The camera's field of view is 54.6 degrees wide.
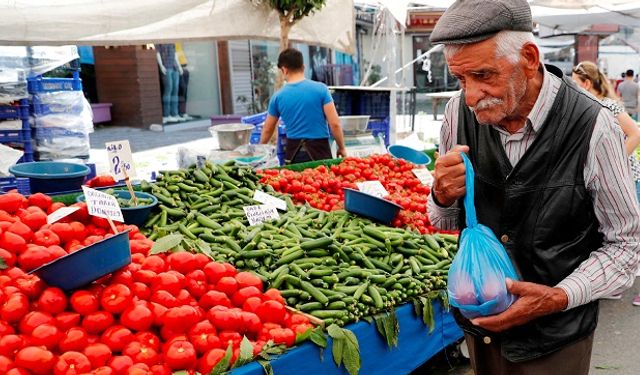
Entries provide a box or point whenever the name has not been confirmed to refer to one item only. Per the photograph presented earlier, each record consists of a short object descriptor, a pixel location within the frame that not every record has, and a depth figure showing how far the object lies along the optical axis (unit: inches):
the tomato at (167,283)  110.8
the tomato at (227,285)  119.7
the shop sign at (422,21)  1122.0
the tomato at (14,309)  97.8
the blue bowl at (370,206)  173.5
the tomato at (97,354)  94.9
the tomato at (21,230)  118.3
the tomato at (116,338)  98.4
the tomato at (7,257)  111.3
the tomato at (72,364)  91.3
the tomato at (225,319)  109.1
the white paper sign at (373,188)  201.2
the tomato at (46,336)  94.6
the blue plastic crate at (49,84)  259.6
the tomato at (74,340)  95.7
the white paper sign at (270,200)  179.2
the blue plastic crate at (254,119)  316.5
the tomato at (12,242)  114.6
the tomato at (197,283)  116.8
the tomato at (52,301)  98.9
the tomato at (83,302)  100.4
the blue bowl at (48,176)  168.1
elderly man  68.7
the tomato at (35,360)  91.0
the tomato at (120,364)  94.6
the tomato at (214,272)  122.5
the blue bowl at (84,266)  98.8
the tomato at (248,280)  124.0
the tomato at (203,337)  103.6
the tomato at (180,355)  98.4
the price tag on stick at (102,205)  116.3
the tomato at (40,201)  140.9
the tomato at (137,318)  101.4
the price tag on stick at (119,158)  151.6
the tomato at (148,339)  100.7
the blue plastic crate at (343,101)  348.5
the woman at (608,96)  221.1
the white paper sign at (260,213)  164.7
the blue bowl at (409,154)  253.0
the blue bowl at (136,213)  150.4
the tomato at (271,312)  117.0
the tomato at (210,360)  100.7
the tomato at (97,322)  99.7
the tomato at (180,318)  104.2
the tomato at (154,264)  117.4
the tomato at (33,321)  96.5
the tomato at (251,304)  117.1
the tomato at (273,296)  121.9
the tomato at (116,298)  102.1
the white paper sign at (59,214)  121.3
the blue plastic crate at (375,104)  343.2
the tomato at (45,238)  118.7
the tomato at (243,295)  119.7
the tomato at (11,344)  92.9
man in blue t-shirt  265.0
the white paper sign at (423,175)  233.4
